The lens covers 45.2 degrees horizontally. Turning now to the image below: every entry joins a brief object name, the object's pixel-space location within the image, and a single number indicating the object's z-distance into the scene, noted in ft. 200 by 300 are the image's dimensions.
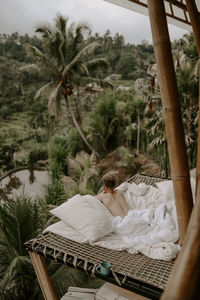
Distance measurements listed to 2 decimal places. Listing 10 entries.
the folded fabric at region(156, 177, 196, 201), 9.99
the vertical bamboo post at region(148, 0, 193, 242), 4.19
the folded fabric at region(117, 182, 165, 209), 9.91
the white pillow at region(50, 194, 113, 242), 7.21
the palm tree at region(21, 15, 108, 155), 32.32
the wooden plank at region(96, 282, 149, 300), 6.81
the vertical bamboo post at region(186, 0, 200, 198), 5.25
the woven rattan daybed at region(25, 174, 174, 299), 5.29
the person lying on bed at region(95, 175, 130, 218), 9.37
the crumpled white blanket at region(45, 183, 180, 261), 6.35
